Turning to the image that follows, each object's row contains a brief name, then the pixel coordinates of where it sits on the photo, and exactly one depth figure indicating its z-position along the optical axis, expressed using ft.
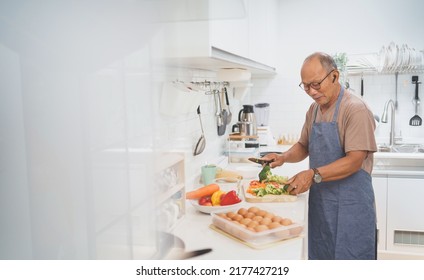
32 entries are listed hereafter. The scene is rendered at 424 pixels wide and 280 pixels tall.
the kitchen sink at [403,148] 7.47
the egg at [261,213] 3.31
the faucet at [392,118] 7.81
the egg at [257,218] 3.17
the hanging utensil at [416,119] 7.76
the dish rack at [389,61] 7.29
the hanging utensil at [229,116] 6.84
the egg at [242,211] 3.35
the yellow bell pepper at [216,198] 3.82
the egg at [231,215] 3.32
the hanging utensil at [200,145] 5.01
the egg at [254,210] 3.37
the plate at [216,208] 3.68
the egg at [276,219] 3.20
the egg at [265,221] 3.11
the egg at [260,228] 2.99
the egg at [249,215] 3.27
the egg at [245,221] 3.14
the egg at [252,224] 3.07
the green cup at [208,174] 4.81
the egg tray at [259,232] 2.97
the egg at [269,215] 3.25
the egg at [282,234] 3.05
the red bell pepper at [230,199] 3.74
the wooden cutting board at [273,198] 4.27
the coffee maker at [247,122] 6.95
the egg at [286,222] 3.15
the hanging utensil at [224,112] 6.40
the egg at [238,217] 3.23
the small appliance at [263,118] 8.05
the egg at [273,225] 3.06
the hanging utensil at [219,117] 6.18
